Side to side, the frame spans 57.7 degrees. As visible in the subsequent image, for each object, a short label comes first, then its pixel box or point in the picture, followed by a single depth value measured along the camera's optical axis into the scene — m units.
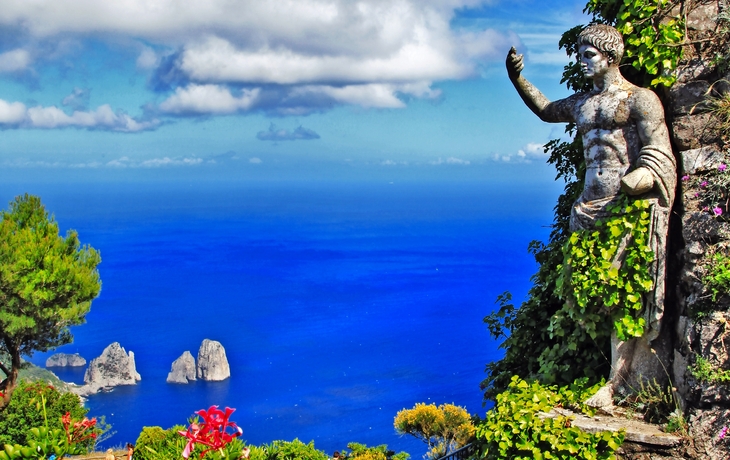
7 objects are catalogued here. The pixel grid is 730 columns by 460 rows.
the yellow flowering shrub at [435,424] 13.55
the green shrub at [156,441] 9.26
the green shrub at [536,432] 5.21
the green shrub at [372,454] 10.36
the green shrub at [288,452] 8.77
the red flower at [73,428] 5.18
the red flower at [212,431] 4.34
